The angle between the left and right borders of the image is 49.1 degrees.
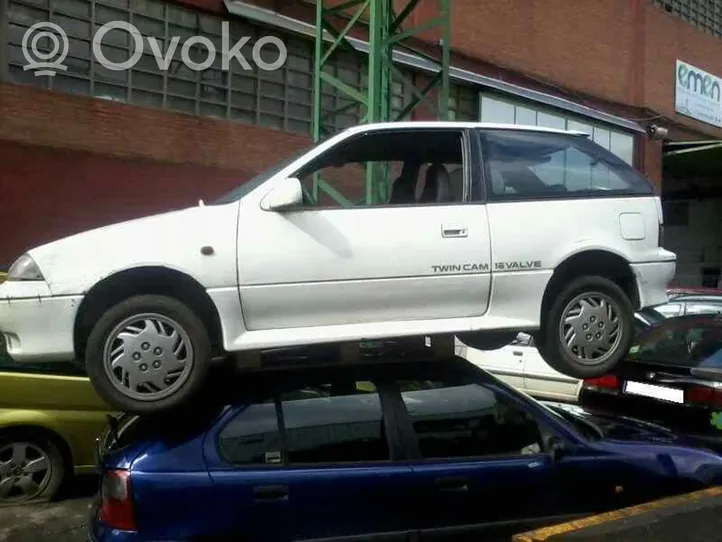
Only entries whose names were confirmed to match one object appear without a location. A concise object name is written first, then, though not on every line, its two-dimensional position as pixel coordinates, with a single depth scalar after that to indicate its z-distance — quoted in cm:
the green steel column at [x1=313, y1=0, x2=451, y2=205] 964
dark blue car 364
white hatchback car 360
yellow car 601
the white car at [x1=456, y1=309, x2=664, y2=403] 770
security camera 2041
